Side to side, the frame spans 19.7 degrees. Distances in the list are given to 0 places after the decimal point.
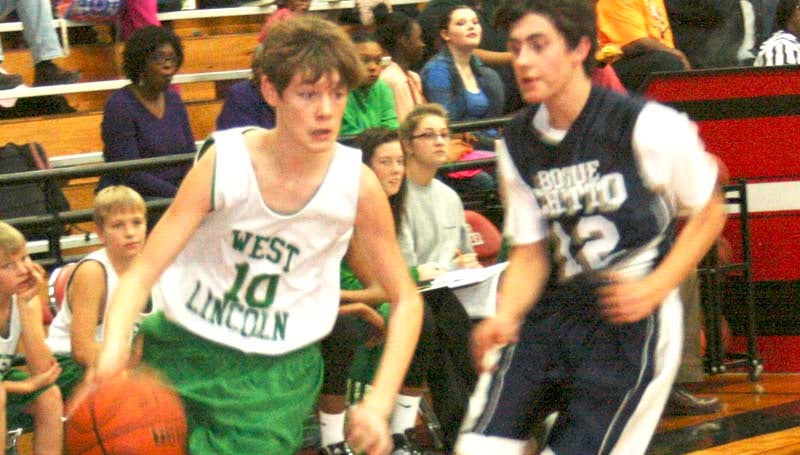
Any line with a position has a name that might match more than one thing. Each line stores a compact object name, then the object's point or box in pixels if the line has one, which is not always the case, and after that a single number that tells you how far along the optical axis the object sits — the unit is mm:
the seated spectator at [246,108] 10854
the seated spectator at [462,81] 12305
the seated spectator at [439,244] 9452
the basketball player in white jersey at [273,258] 5479
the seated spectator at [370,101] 11102
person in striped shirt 13163
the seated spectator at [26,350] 8020
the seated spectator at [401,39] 12631
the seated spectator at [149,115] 10486
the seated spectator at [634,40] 13707
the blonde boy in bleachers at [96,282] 8117
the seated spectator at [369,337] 8787
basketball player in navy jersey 5684
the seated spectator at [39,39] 12402
